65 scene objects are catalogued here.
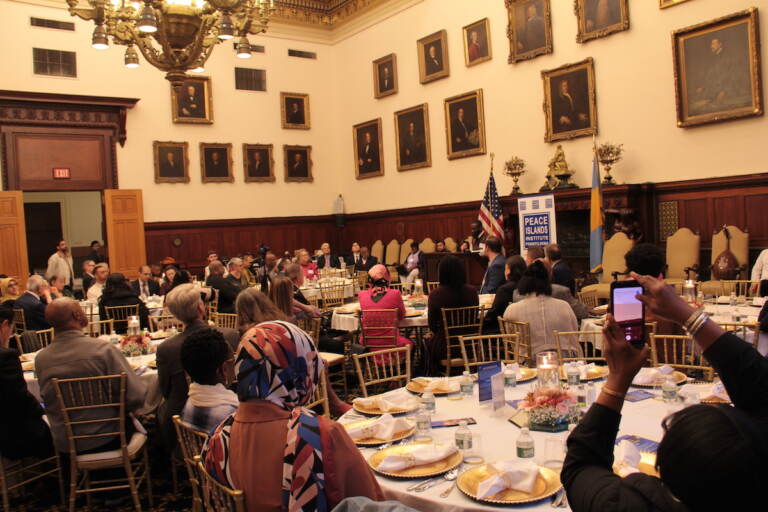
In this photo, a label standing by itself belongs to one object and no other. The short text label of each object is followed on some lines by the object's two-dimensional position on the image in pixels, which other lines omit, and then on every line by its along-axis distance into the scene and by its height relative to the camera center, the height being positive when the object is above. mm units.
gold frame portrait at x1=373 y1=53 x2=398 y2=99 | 17844 +4433
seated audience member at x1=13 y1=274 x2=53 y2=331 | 8127 -597
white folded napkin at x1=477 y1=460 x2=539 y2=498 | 2480 -911
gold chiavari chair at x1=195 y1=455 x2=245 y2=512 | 2211 -854
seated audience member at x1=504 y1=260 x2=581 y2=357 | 5609 -656
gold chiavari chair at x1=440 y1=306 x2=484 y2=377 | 6891 -939
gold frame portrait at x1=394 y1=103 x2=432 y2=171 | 17031 +2579
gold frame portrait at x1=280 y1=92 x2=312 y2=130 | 19141 +3827
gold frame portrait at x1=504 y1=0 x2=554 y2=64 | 13703 +4128
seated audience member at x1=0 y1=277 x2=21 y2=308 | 9105 -394
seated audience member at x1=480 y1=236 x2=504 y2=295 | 9117 -400
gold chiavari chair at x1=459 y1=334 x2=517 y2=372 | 6755 -1233
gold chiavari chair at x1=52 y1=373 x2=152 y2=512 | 4496 -1103
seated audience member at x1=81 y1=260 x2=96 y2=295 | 11703 -321
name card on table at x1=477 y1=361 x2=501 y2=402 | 3523 -745
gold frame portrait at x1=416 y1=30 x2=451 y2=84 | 16250 +4413
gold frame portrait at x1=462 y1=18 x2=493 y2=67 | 15078 +4428
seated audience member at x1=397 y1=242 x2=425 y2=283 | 14836 -619
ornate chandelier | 8406 +2960
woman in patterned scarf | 2168 -646
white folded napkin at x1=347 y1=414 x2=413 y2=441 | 3221 -900
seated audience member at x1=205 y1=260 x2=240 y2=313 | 9648 -601
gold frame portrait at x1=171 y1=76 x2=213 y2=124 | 17602 +3911
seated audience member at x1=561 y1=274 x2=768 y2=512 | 1334 -462
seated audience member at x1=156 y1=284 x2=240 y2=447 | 4621 -790
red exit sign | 15789 +1984
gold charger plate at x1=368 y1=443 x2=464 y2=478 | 2748 -949
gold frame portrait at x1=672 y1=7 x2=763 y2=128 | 10531 +2504
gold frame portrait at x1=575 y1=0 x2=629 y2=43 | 12336 +3779
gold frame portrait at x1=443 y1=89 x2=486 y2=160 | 15461 +2600
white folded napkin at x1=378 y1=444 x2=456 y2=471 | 2807 -913
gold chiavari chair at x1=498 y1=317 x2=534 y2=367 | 5466 -855
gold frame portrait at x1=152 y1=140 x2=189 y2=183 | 17234 +2426
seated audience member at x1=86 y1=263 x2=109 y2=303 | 10445 -421
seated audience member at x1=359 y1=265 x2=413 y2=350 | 6984 -652
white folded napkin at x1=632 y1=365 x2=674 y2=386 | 3824 -857
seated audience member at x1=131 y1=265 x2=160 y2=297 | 11657 -569
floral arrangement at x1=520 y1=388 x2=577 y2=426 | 3189 -830
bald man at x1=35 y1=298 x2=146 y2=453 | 4566 -741
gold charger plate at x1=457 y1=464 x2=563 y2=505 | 2430 -944
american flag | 13633 +440
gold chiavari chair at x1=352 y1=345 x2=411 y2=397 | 4578 -1192
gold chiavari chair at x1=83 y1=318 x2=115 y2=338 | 7498 -873
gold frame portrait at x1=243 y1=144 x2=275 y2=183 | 18578 +2325
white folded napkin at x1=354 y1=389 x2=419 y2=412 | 3740 -909
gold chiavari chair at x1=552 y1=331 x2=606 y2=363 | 4863 -911
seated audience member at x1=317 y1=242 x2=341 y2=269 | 16353 -348
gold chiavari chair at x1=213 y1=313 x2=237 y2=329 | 8009 -857
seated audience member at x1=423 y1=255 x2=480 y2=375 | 6973 -649
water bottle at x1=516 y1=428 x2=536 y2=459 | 2840 -900
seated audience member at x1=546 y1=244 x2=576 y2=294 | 8039 -510
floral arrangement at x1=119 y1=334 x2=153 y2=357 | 6164 -841
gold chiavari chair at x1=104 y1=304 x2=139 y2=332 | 8609 -745
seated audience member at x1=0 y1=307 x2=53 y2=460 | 4477 -1074
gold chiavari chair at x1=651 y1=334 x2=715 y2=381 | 4304 -978
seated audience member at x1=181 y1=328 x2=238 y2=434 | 3559 -700
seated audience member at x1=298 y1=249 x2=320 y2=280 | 13250 -440
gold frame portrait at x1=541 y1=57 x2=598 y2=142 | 13055 +2611
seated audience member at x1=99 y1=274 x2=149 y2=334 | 8695 -566
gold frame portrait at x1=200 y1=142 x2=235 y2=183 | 17953 +2315
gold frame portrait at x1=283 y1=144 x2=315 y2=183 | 19234 +2290
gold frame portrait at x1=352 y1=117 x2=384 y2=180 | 18547 +2658
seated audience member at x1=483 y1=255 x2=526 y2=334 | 6891 -618
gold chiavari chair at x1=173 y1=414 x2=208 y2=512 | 3119 -933
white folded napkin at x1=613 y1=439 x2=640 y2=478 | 2467 -863
